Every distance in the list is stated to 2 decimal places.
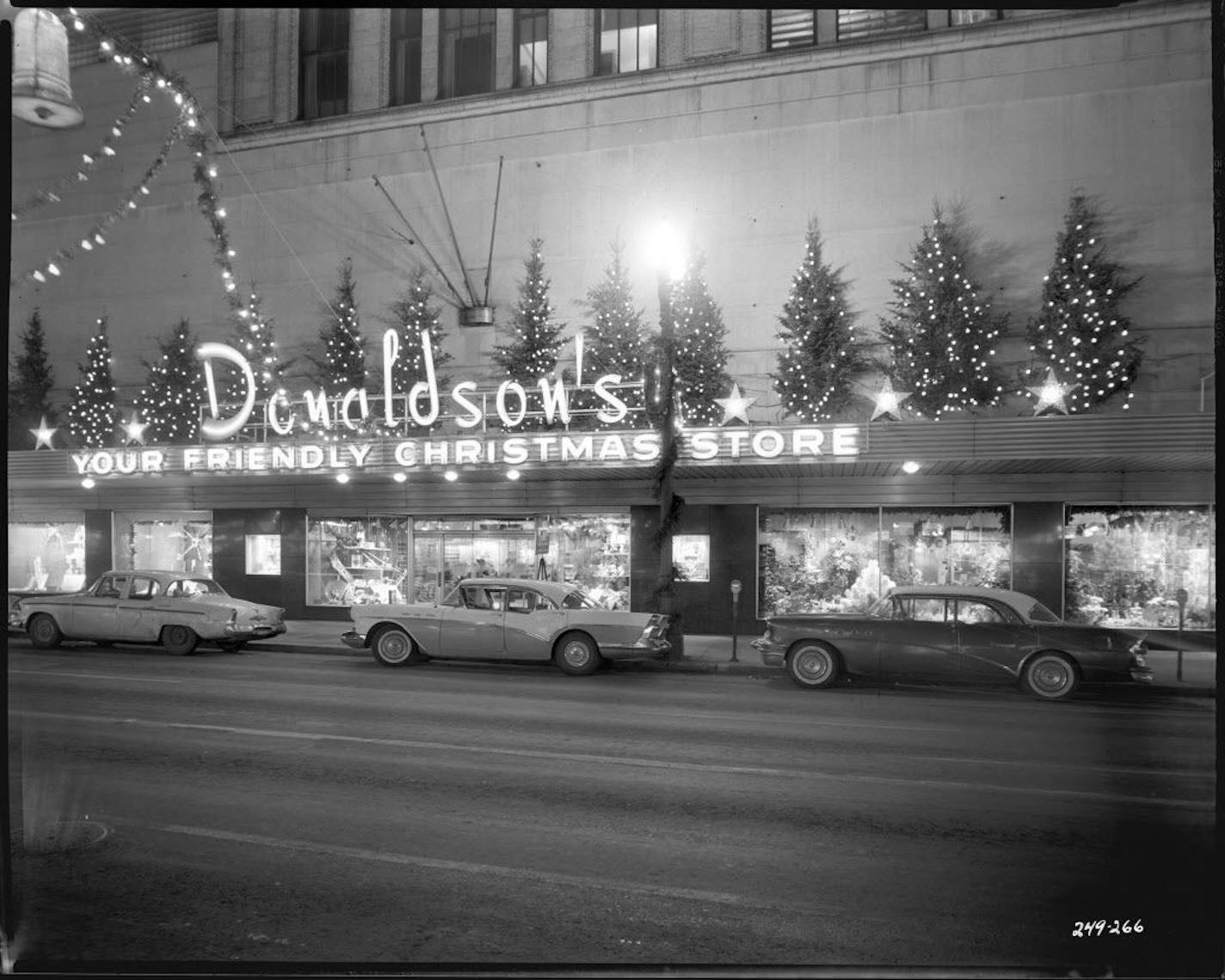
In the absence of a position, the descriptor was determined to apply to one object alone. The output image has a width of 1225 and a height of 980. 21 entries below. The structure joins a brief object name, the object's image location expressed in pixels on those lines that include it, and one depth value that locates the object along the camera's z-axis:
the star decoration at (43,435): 23.40
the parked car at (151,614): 16.05
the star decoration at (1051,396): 17.25
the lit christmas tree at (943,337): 18.81
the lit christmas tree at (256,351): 23.25
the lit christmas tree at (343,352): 23.14
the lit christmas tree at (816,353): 19.67
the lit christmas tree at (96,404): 25.48
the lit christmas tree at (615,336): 20.80
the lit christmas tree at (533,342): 21.53
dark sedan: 11.95
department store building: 18.17
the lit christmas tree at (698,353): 20.31
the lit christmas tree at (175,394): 24.09
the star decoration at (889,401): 17.77
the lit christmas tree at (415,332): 22.22
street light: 15.23
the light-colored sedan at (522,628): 14.20
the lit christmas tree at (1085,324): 18.25
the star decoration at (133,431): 21.73
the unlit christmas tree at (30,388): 26.14
